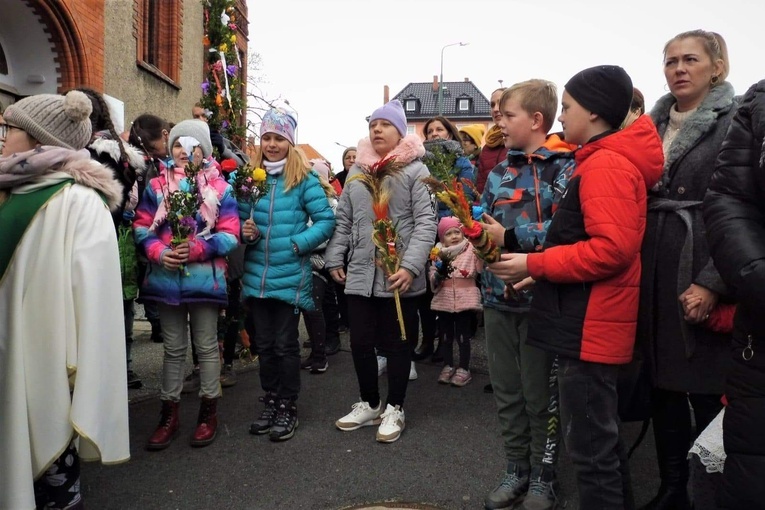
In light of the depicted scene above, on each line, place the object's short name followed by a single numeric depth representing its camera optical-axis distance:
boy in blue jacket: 3.11
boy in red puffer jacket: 2.39
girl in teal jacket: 4.17
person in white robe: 2.63
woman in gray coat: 2.57
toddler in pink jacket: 5.42
